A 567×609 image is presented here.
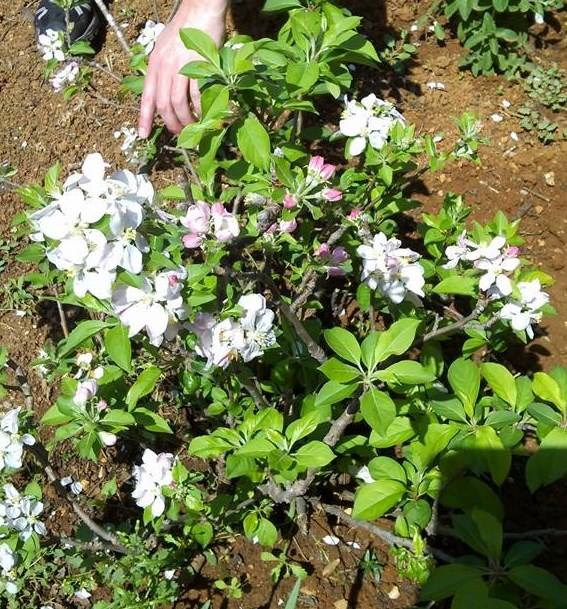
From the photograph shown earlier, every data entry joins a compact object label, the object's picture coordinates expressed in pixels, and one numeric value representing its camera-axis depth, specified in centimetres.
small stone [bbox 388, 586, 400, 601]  203
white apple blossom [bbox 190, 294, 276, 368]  137
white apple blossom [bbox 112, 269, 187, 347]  124
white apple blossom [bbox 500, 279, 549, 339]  148
